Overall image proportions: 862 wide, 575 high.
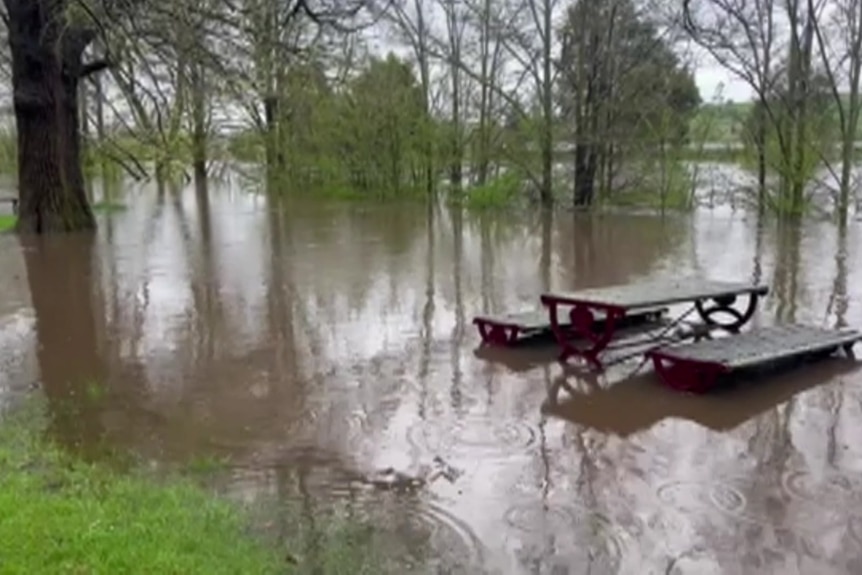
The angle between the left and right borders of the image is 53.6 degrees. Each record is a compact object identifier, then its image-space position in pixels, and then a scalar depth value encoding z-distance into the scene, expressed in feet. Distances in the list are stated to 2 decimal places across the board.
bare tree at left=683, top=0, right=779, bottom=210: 64.28
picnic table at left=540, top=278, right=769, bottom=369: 19.11
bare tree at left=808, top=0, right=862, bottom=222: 60.54
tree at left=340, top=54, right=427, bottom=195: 78.07
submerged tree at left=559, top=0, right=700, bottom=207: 68.49
